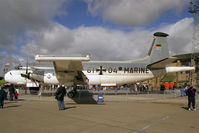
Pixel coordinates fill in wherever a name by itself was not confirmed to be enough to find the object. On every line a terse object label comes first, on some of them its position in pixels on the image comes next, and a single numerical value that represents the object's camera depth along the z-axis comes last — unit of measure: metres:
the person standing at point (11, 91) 13.16
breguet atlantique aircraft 17.34
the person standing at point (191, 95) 9.31
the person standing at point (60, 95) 8.90
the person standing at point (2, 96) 9.41
